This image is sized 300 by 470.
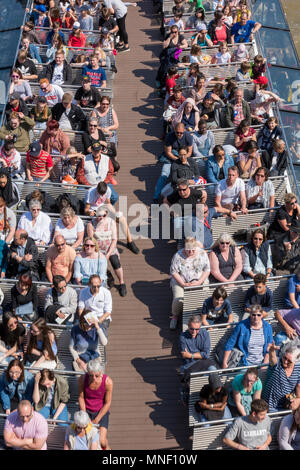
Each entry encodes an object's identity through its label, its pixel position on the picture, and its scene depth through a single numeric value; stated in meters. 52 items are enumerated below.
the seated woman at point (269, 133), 15.96
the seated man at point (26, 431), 11.08
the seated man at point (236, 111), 16.69
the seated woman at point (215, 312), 12.70
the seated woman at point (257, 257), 13.75
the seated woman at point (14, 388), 11.67
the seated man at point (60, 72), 17.86
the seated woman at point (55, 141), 15.73
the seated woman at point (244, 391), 11.68
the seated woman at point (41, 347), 12.03
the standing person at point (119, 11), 20.25
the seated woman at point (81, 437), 10.91
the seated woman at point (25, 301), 12.85
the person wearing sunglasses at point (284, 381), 11.69
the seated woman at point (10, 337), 12.24
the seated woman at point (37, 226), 14.10
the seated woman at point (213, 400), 11.47
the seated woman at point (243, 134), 15.97
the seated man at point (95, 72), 17.70
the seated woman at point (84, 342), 12.32
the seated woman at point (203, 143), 16.11
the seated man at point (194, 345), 12.37
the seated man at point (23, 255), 13.52
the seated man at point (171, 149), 15.65
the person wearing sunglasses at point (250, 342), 12.34
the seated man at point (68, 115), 16.47
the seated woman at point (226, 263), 13.50
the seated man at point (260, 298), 12.97
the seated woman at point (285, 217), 14.26
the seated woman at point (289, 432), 11.22
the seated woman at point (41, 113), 16.48
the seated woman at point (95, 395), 11.55
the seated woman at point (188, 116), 16.53
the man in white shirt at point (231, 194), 14.67
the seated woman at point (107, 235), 13.82
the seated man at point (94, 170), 15.22
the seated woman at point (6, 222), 14.18
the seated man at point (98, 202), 14.46
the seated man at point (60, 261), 13.38
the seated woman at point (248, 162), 15.52
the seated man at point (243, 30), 19.59
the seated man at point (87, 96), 17.08
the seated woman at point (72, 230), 13.96
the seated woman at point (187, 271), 13.34
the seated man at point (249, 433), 11.15
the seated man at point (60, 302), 12.74
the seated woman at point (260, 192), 14.84
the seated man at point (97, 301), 12.68
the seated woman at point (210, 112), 16.78
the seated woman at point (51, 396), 11.62
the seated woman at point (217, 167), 15.38
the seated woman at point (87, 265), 13.27
